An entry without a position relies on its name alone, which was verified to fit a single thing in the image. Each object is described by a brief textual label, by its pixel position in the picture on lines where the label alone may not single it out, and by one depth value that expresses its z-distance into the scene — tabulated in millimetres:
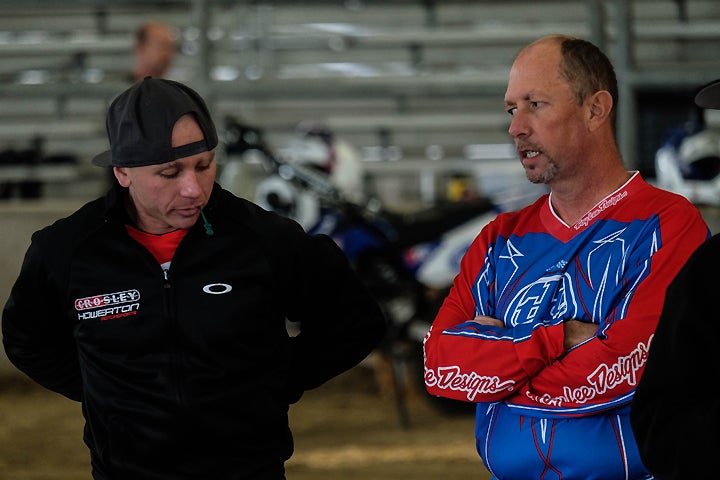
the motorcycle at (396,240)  8896
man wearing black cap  4893
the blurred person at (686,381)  4378
